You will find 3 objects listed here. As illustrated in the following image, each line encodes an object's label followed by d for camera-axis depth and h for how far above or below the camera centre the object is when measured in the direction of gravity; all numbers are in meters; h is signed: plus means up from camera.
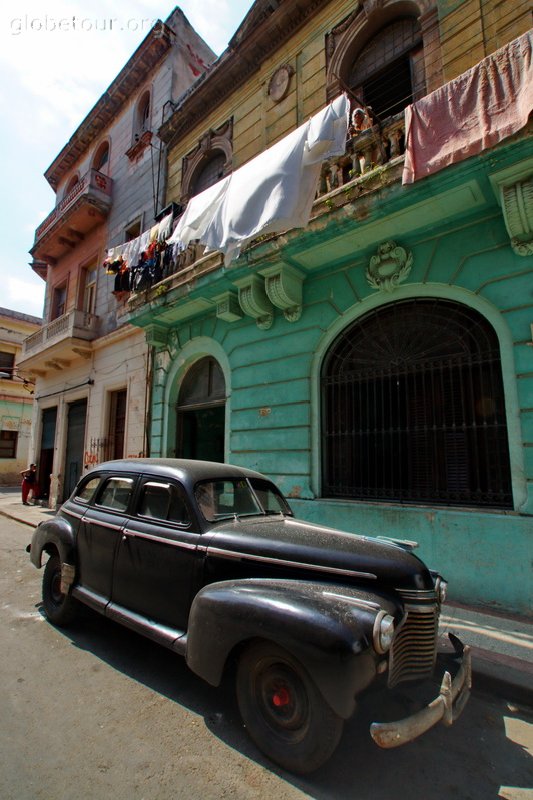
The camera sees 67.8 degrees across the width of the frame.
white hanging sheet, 4.84 +3.54
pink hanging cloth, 4.24 +3.96
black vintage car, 1.99 -0.82
